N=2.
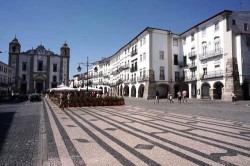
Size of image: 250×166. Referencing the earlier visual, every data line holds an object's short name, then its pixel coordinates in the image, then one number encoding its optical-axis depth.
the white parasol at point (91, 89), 26.41
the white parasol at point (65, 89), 24.98
